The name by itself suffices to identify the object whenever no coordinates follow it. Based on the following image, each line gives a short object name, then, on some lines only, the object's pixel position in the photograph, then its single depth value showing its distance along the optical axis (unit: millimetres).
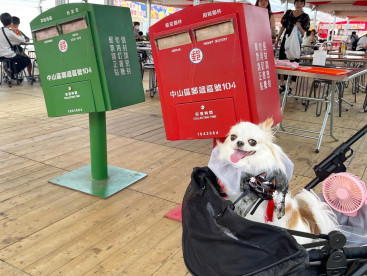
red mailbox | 1443
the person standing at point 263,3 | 4199
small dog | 997
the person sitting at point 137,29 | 9567
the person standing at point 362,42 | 9312
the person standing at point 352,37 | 13305
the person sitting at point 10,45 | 6195
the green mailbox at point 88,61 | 1865
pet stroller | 695
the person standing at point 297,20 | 4695
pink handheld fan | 1066
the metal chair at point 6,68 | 6311
